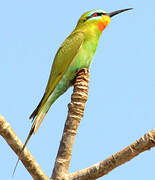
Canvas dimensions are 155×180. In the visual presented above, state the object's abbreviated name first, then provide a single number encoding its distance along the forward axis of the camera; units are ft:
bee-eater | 28.81
